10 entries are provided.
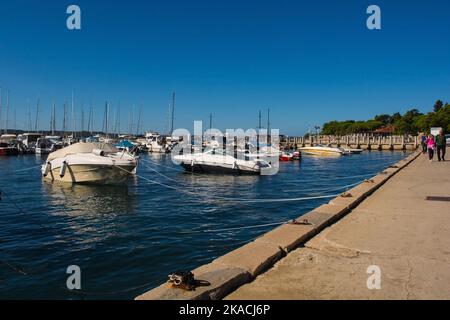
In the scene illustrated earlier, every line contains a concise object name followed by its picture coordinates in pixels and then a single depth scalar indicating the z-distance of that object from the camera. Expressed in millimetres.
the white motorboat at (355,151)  77238
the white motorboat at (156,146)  71581
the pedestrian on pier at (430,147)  28683
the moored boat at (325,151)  68125
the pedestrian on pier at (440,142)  26511
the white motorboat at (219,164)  32188
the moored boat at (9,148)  55150
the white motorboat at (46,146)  58906
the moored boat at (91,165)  23578
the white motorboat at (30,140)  62275
